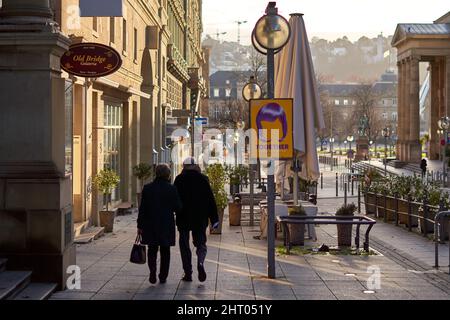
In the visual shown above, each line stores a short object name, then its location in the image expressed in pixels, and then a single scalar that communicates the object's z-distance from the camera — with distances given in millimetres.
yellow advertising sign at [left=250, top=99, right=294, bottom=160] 10945
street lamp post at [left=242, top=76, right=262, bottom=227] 22438
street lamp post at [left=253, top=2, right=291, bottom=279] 10945
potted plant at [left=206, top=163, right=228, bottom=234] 18219
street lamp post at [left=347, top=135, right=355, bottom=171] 55488
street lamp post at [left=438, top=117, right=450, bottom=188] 41269
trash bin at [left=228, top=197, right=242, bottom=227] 19562
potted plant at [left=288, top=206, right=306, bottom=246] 14938
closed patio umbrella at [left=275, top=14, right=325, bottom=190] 15477
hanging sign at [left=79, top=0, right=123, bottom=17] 15138
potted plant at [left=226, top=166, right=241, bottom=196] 22650
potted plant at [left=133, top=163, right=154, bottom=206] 24938
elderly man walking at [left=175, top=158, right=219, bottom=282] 10469
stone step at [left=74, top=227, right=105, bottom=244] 15398
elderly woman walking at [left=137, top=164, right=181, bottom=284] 10117
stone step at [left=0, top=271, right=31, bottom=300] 8391
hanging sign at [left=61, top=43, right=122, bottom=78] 14055
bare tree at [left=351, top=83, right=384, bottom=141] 95900
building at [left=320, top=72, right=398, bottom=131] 166750
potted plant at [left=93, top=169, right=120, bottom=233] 17969
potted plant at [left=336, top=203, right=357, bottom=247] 14836
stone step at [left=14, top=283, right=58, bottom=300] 8742
